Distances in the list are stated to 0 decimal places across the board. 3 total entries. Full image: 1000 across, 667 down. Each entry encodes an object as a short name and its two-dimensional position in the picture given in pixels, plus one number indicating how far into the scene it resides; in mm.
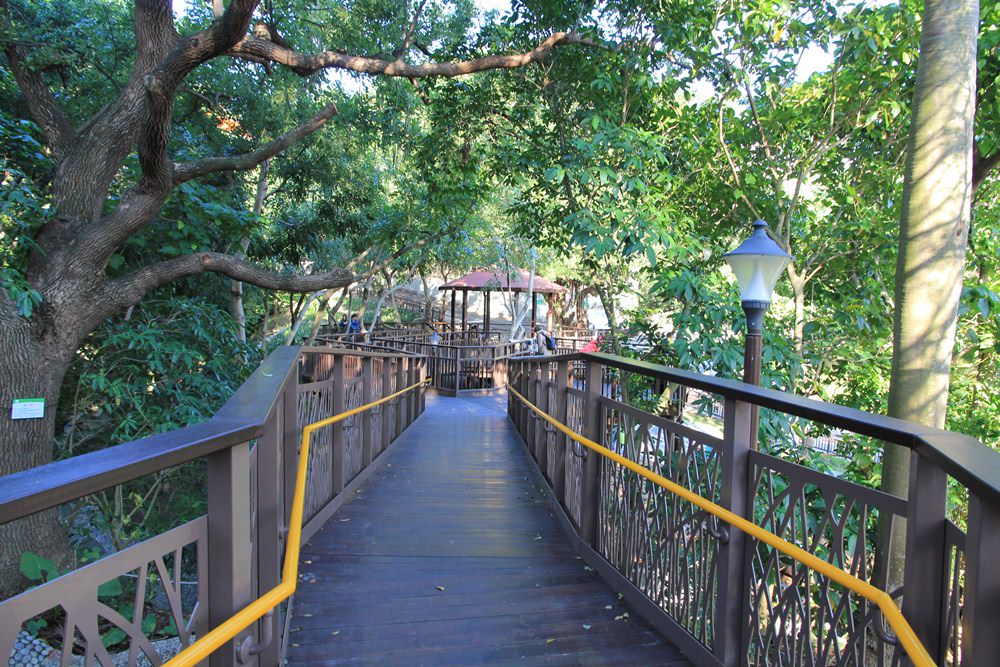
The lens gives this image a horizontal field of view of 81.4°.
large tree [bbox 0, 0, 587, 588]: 4832
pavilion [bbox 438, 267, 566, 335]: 19222
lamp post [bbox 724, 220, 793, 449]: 4152
